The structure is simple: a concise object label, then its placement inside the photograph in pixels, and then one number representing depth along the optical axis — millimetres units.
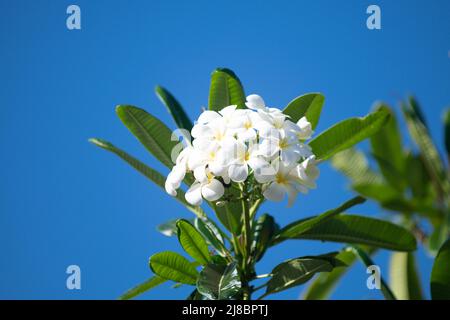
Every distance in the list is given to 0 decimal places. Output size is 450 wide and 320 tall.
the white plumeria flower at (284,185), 2096
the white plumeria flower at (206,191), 2084
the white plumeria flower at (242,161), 2033
